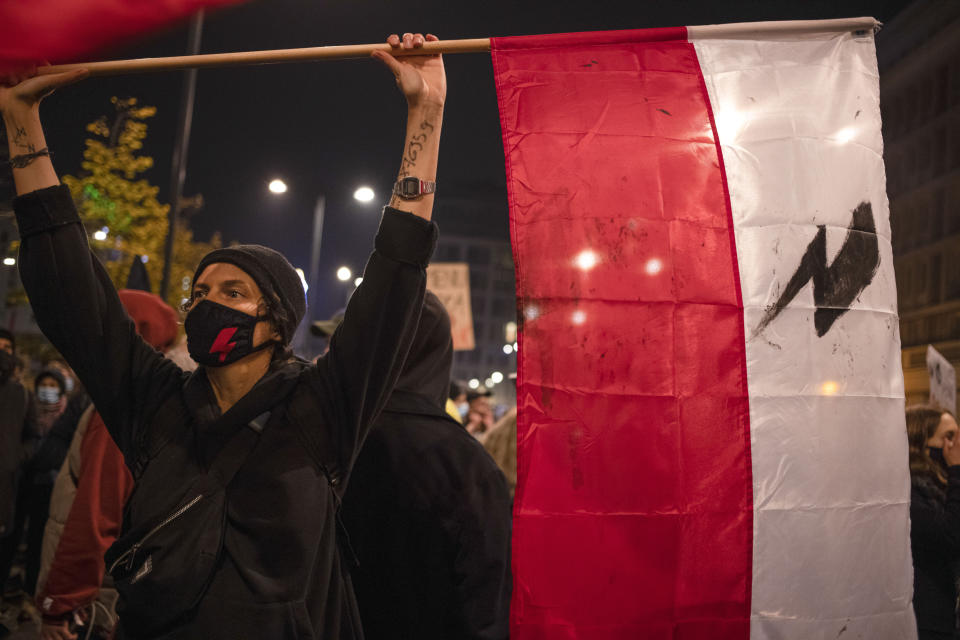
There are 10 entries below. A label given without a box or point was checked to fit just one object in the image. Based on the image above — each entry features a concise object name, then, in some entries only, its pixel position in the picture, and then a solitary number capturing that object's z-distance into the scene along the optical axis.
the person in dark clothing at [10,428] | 6.00
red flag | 2.68
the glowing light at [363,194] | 18.48
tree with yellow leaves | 21.20
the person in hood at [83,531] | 3.20
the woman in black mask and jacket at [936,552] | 4.07
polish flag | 2.52
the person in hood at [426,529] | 2.64
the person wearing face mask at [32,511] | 6.46
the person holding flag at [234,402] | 2.09
